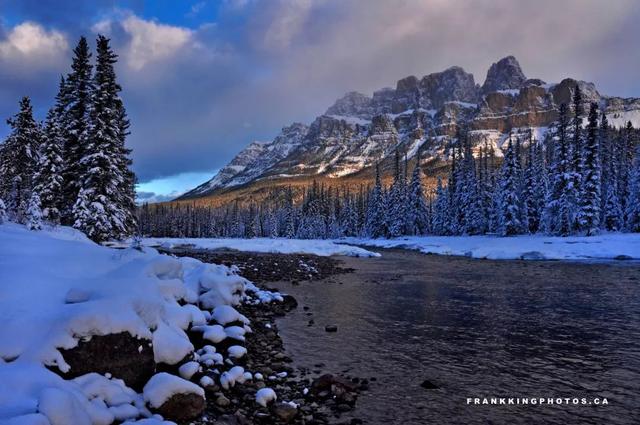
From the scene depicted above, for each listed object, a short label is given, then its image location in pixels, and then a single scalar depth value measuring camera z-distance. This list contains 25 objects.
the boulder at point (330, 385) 8.21
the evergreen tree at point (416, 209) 72.88
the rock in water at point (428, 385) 8.59
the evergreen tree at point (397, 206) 73.56
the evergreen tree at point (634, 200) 46.81
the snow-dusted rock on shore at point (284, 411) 7.09
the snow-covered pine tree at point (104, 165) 28.28
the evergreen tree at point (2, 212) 17.80
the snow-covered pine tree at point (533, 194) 57.03
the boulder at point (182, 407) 6.55
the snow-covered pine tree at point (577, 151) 46.27
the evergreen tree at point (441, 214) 70.88
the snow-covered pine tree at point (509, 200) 54.06
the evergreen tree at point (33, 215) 18.28
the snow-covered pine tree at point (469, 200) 61.38
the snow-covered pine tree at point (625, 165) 55.72
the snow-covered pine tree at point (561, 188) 46.34
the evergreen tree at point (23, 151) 40.16
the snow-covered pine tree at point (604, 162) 54.91
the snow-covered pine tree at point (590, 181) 44.50
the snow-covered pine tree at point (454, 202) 66.12
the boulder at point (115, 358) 6.48
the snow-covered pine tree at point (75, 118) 30.81
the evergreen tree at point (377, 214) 79.00
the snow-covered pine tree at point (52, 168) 31.66
